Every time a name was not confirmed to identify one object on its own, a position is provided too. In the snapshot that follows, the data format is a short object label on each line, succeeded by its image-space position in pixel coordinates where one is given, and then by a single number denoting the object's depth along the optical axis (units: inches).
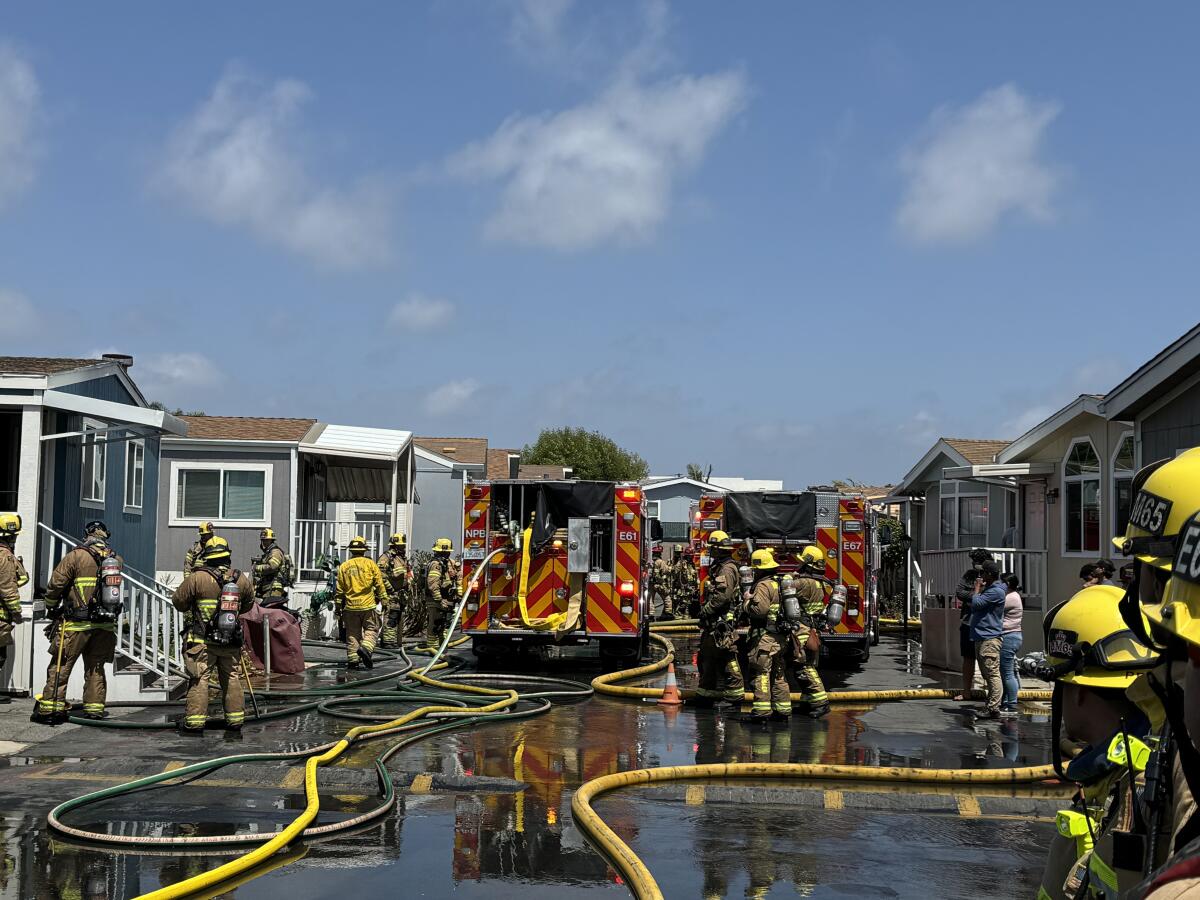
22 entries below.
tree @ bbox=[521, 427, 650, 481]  2672.2
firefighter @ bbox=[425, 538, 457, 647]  719.1
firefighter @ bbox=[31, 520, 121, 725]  430.9
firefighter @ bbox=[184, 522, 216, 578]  454.4
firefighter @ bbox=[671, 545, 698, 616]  1088.8
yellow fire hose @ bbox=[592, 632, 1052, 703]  530.0
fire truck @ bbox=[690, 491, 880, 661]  700.0
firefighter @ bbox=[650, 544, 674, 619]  1101.1
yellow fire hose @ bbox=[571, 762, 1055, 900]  350.9
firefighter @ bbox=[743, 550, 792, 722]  466.9
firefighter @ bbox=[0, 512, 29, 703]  447.8
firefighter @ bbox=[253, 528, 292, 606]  632.4
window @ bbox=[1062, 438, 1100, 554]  698.2
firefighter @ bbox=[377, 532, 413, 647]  709.3
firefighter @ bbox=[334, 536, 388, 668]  632.4
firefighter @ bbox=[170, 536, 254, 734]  418.9
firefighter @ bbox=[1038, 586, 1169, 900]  109.1
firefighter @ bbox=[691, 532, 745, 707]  512.4
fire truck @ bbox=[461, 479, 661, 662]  641.0
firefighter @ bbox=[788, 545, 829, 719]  474.8
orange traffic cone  518.6
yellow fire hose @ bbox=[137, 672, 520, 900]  235.3
